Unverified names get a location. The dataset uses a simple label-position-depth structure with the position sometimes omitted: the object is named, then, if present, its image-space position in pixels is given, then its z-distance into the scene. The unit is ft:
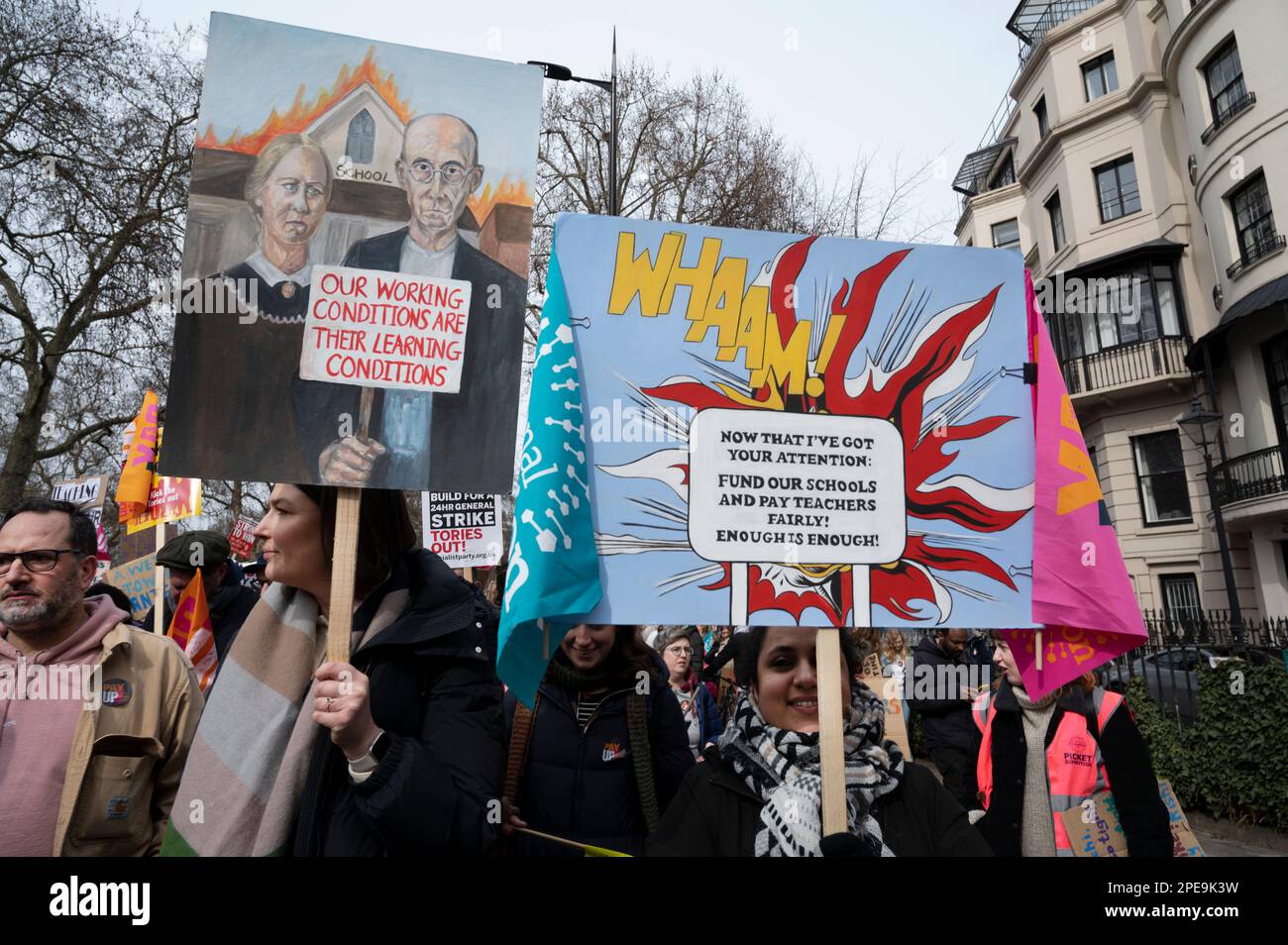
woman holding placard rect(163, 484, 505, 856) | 6.38
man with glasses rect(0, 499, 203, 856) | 8.81
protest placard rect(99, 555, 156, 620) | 20.22
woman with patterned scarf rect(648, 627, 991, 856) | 6.97
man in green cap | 16.99
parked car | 30.04
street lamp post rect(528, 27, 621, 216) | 33.19
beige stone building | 64.13
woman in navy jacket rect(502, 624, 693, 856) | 9.98
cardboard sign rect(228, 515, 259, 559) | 34.93
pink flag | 8.05
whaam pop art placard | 7.39
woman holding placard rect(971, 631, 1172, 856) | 11.00
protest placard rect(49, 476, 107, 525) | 25.80
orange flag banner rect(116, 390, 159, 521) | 22.29
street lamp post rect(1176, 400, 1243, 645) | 50.79
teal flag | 6.79
